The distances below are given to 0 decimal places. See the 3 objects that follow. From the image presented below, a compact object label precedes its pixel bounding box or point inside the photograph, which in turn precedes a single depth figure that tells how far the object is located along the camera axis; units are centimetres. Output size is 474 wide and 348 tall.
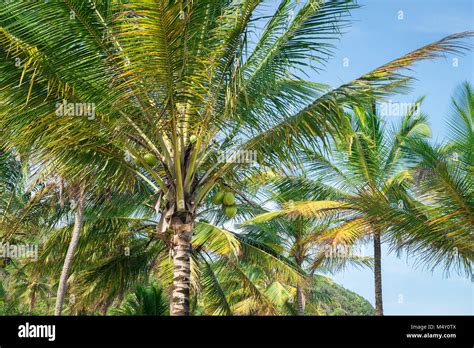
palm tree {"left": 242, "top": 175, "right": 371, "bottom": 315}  1463
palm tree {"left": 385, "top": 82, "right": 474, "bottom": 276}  973
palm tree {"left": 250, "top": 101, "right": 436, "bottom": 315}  1324
